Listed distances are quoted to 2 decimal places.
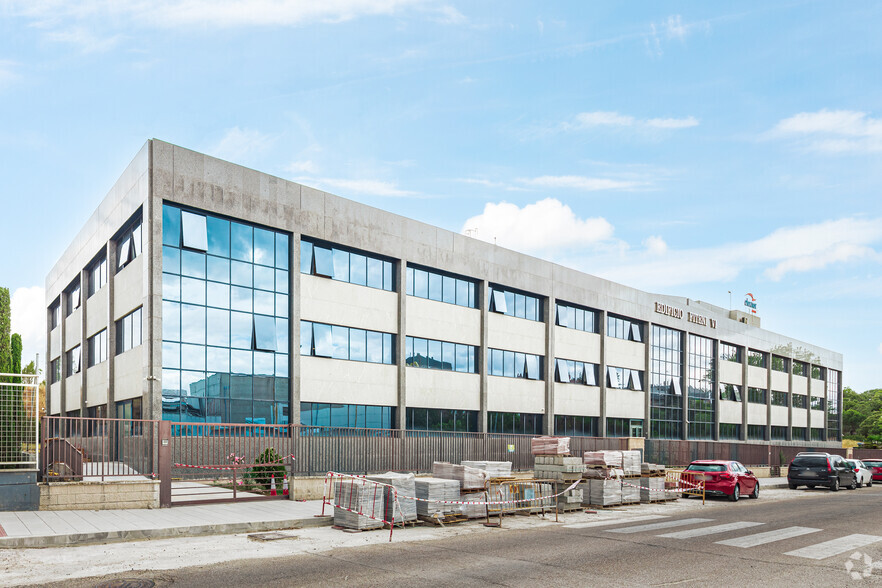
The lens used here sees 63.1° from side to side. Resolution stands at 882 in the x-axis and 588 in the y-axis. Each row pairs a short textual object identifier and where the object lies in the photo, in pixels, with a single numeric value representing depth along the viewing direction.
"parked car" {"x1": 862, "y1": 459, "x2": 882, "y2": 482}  39.84
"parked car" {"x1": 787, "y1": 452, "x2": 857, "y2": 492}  32.12
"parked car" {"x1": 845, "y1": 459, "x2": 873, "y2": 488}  35.81
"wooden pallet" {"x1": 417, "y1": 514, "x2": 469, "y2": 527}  16.72
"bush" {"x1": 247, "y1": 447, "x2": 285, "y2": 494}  20.70
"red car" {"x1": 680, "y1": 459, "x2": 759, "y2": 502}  25.84
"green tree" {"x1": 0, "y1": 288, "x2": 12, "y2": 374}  38.22
